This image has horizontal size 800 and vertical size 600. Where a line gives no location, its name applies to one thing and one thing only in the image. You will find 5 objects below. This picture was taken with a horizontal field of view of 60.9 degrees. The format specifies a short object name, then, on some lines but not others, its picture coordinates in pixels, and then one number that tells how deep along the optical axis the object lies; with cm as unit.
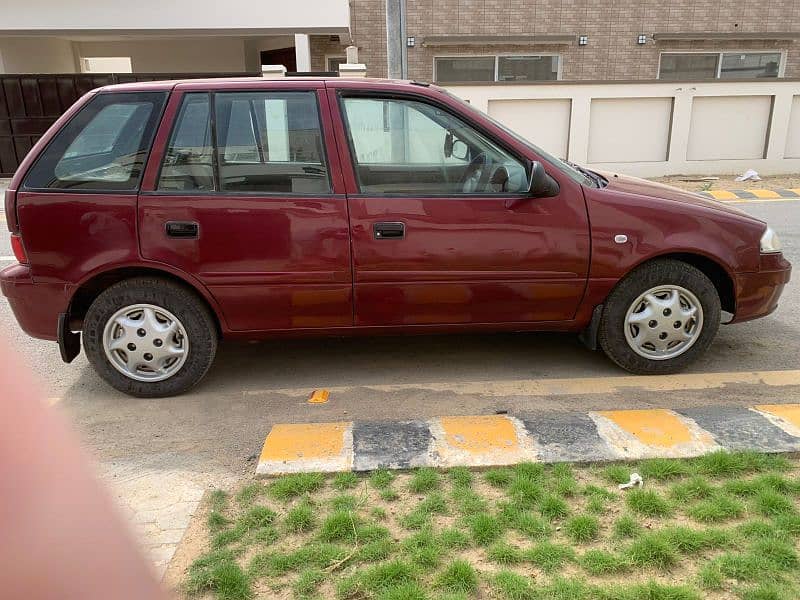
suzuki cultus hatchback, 386
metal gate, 1385
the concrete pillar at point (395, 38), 839
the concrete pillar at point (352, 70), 1186
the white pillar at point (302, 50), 1392
